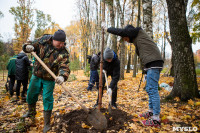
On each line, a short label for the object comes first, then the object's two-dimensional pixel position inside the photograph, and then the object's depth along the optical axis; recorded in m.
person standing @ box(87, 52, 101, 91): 5.89
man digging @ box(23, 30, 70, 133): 2.26
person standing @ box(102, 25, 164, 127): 2.25
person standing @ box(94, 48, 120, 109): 3.20
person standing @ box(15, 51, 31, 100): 4.18
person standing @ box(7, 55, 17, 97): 4.47
